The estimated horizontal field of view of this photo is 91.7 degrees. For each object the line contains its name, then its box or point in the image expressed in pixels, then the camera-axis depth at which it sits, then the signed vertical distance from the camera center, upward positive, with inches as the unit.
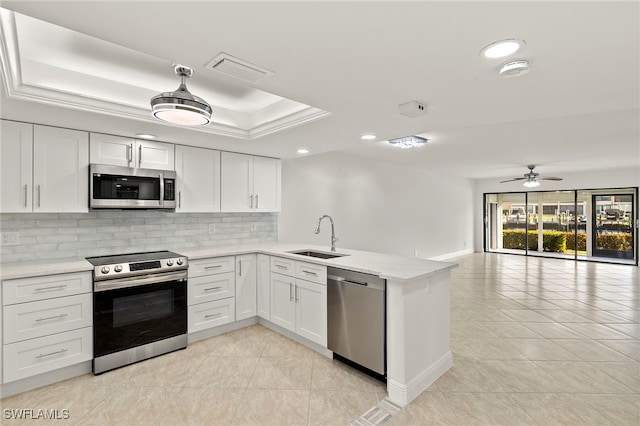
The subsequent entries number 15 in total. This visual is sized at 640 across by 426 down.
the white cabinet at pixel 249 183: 156.2 +15.8
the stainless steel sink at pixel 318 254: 139.5 -19.0
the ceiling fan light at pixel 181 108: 77.6 +26.7
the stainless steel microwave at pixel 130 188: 116.7 +10.0
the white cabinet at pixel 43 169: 102.0 +15.3
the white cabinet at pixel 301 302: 120.0 -37.4
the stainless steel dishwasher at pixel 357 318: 101.1 -36.5
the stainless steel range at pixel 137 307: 108.3 -35.4
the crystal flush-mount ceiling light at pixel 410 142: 175.6 +41.2
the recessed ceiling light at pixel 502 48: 56.7 +31.3
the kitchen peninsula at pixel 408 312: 92.8 -31.6
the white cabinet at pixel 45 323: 94.4 -35.7
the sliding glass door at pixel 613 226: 319.0 -13.2
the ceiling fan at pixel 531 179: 287.5 +32.0
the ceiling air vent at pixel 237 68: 64.2 +31.7
